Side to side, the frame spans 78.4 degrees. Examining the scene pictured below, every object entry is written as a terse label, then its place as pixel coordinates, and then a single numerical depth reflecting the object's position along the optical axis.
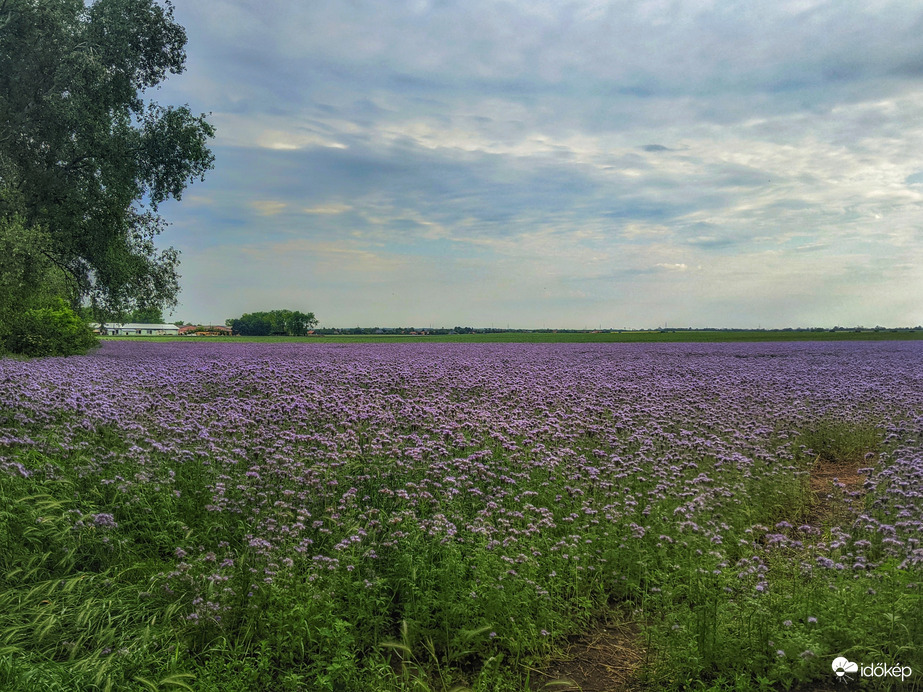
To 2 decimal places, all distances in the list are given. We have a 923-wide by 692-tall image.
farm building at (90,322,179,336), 137.12
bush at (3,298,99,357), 21.09
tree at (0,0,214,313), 19.80
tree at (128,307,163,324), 25.30
